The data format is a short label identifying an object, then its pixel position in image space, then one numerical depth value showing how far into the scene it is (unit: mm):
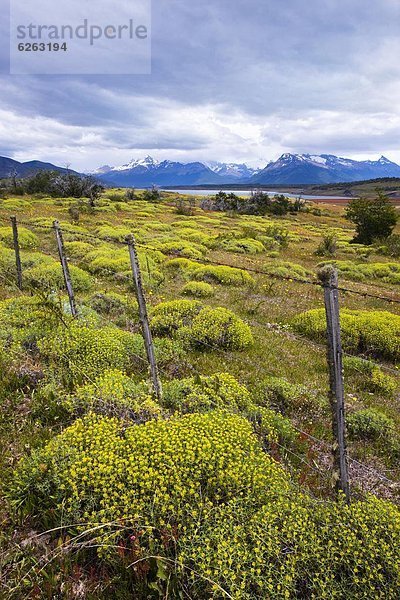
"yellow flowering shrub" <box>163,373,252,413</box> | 5449
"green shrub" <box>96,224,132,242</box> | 23953
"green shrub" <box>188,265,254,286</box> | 16297
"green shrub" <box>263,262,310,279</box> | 19016
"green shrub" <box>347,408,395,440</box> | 6230
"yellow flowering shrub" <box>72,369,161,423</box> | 4945
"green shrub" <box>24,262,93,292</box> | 12250
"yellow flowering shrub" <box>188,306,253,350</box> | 9000
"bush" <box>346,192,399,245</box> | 36250
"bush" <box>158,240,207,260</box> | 20986
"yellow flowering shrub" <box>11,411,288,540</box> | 3553
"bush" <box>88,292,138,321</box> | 10859
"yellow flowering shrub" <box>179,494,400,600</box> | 3082
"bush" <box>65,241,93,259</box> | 18489
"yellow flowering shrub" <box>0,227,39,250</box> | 18719
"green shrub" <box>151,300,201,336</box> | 9656
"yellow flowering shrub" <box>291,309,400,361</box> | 10000
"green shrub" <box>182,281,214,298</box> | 13898
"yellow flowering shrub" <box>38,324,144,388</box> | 6238
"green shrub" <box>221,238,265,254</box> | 25984
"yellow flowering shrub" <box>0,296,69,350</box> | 7105
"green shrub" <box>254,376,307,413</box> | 6602
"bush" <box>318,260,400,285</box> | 20594
